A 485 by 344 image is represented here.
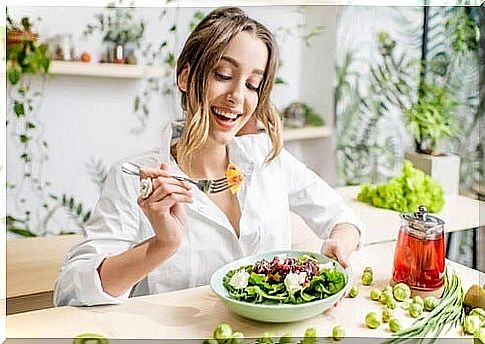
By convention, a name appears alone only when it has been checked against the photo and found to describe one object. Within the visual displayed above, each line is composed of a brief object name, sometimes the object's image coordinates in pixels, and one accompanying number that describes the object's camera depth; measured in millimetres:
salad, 1096
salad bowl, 1074
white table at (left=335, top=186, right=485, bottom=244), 1365
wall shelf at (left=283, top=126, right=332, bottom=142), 1247
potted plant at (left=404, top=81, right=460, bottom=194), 1396
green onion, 1153
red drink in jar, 1200
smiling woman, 1126
